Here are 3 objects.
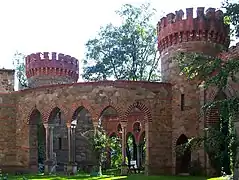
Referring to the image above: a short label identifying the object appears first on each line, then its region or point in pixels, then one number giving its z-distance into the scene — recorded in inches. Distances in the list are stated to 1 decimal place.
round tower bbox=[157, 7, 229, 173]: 941.2
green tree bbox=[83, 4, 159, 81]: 1632.6
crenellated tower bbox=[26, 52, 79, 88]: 1398.9
